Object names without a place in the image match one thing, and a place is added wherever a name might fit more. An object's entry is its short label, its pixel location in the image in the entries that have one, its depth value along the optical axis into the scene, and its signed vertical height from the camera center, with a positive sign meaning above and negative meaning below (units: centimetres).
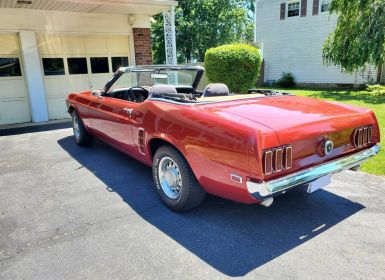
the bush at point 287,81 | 1856 -108
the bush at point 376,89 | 1269 -125
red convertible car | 262 -70
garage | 857 +62
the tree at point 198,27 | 2594 +290
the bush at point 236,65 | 1043 -6
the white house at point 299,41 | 1677 +111
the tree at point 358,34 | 1163 +89
